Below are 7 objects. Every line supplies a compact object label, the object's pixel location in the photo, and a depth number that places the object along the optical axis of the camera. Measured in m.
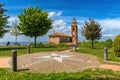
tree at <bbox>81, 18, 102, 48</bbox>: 16.03
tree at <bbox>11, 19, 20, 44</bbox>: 21.12
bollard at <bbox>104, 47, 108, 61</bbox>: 6.17
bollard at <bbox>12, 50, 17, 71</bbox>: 4.81
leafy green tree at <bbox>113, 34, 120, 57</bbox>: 7.20
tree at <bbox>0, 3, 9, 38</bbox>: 13.07
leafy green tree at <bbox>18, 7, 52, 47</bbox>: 14.14
